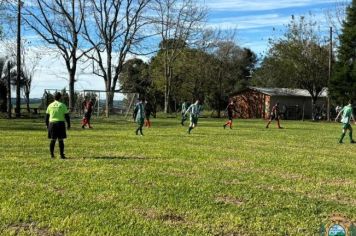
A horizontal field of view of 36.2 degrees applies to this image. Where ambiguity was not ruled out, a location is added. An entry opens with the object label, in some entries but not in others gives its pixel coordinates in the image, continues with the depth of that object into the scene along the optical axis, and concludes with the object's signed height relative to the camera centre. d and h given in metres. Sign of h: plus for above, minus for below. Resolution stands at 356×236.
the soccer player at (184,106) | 36.19 -0.37
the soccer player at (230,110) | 31.27 -0.51
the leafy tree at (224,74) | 65.50 +3.47
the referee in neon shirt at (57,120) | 13.80 -0.53
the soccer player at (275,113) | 33.20 -0.67
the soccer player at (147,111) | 31.01 -0.64
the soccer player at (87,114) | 29.38 -0.78
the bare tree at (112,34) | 52.50 +6.45
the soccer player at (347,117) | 21.69 -0.56
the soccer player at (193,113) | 25.32 -0.56
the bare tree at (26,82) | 64.78 +2.03
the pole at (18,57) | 42.91 +3.29
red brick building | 62.25 -0.06
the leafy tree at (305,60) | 61.50 +4.84
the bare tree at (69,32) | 50.28 +6.09
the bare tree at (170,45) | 61.62 +6.60
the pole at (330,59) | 54.91 +4.45
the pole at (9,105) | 41.68 -0.50
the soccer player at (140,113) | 23.34 -0.54
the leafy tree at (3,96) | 52.19 +0.25
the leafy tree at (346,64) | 55.31 +4.05
